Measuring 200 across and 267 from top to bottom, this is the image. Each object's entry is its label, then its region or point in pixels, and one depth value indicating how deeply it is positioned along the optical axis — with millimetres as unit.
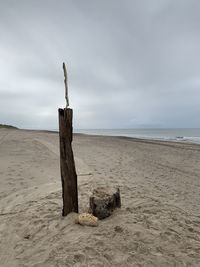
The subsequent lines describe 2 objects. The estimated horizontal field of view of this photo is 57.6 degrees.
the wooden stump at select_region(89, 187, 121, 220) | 3817
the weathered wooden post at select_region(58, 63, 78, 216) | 3872
